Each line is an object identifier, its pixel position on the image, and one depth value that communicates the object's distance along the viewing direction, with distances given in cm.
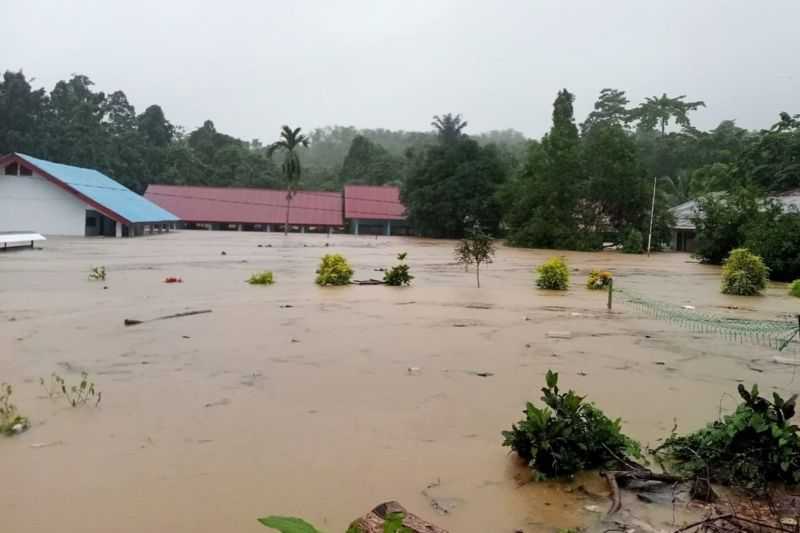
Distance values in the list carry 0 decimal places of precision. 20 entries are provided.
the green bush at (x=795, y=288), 1434
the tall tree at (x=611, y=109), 6794
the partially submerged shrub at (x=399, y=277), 1603
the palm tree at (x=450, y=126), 6197
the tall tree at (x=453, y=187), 4688
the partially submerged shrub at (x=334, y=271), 1597
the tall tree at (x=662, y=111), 6500
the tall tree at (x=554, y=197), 3741
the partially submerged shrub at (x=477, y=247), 1677
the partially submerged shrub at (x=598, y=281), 1623
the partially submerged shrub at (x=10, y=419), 499
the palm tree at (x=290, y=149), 4797
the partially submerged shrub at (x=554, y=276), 1611
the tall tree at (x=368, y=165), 6531
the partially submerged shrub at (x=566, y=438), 441
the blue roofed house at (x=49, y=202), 3662
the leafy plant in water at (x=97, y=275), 1606
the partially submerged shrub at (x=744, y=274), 1627
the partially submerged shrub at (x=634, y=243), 3512
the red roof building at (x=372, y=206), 5338
